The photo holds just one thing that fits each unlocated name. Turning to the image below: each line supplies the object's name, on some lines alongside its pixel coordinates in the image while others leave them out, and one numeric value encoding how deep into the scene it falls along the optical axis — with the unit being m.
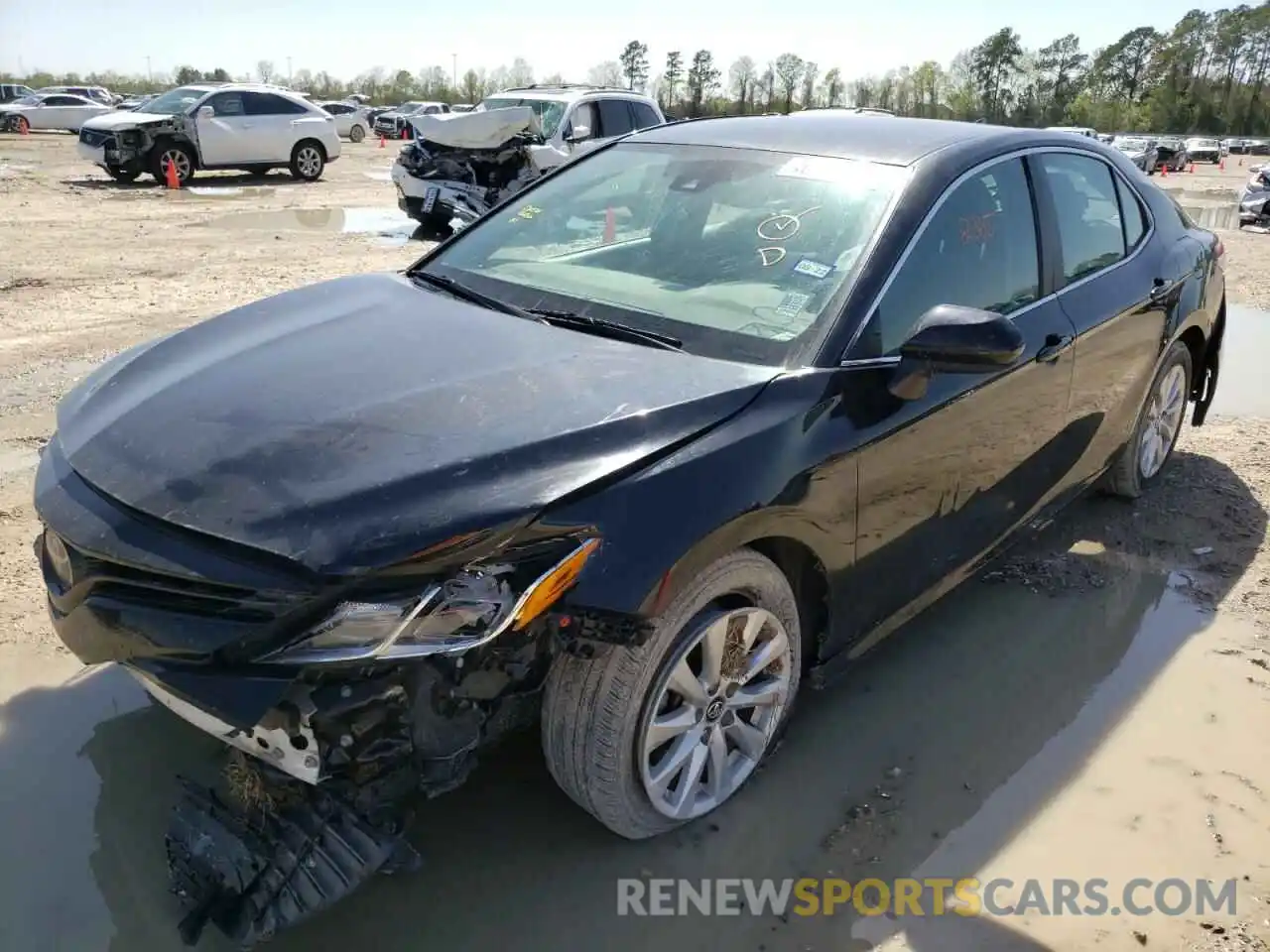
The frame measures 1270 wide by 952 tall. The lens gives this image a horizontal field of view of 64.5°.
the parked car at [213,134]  17.64
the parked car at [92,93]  39.91
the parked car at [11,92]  43.03
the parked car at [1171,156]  39.22
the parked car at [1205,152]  46.06
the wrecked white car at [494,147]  12.88
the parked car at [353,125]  38.91
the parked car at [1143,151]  34.88
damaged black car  1.97
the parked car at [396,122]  42.49
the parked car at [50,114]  33.66
